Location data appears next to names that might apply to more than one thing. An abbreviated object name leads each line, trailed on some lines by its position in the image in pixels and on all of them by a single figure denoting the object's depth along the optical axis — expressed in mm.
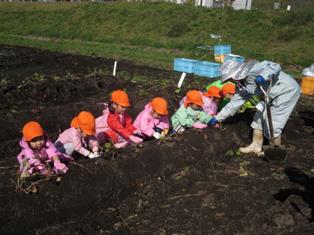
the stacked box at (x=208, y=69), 12559
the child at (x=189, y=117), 6867
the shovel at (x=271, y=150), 6027
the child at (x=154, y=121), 6234
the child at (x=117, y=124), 6062
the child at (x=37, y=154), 4582
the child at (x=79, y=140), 5348
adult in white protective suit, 6102
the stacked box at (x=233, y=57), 11066
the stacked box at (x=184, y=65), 13406
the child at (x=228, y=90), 7691
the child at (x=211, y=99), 7363
